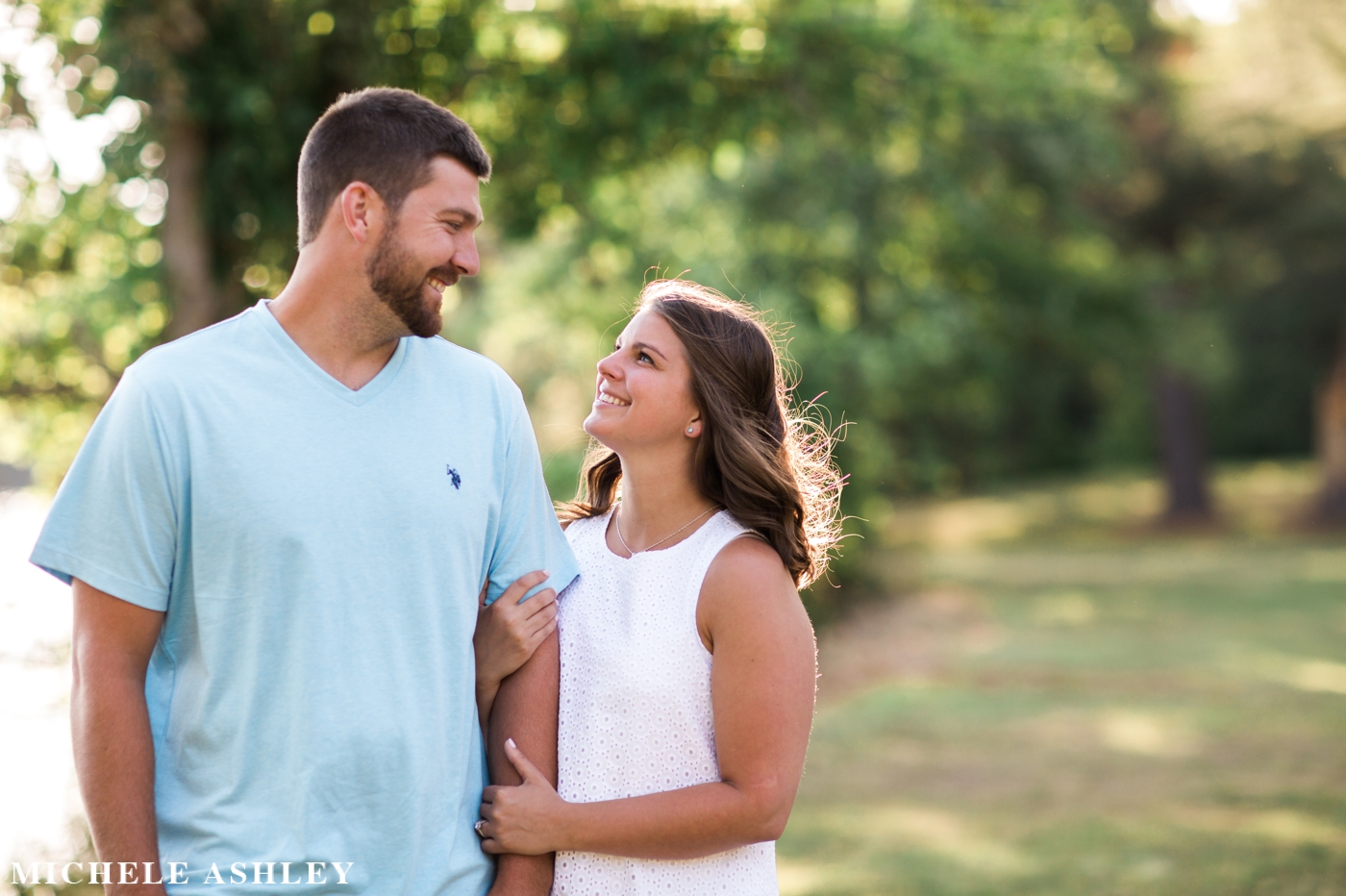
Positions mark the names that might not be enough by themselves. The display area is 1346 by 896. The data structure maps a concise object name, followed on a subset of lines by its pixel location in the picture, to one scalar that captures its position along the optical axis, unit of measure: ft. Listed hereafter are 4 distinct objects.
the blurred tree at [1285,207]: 47.32
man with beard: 6.37
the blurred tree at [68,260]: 16.38
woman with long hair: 7.32
